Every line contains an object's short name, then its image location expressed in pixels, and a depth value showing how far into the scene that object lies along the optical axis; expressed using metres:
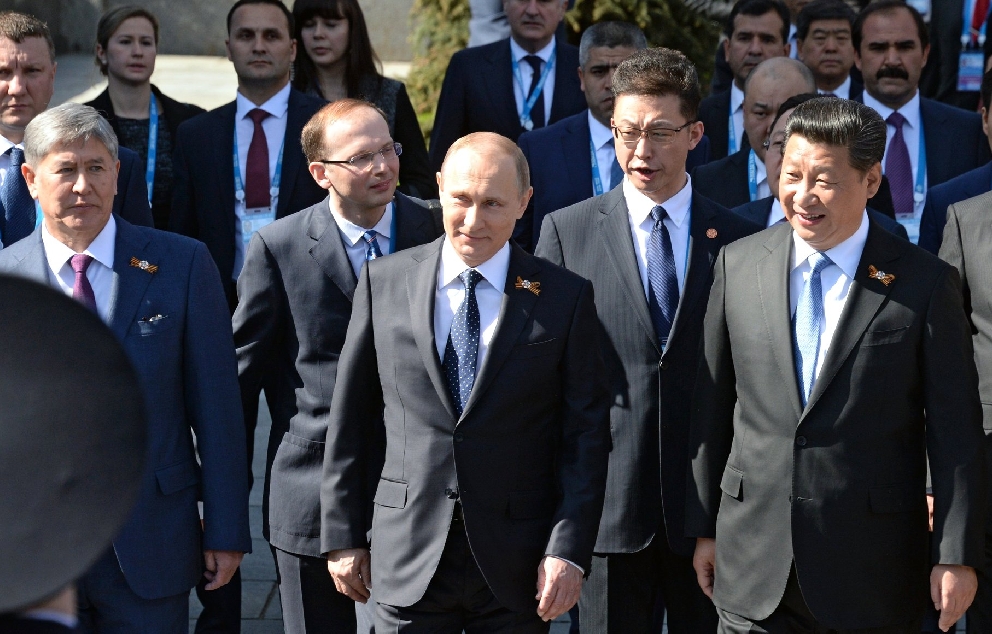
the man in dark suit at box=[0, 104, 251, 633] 8.45
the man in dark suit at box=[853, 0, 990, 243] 13.37
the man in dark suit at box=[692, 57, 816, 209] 12.12
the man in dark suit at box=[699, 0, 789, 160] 14.85
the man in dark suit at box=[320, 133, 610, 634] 7.97
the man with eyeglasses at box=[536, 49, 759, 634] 9.20
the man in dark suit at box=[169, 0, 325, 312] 12.46
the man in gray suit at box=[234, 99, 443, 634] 9.37
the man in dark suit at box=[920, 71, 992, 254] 11.35
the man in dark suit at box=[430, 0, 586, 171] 14.81
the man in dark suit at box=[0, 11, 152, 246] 10.57
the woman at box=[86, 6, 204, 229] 13.44
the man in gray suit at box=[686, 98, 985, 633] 7.93
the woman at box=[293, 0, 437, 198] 13.74
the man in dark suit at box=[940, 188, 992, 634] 9.67
